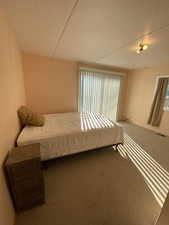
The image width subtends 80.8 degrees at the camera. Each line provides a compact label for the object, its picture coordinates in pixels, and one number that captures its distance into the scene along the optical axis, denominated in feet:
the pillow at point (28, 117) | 6.40
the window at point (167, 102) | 10.62
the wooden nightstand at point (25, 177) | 3.43
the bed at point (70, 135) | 5.49
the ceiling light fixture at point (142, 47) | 6.46
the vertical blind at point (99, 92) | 11.73
